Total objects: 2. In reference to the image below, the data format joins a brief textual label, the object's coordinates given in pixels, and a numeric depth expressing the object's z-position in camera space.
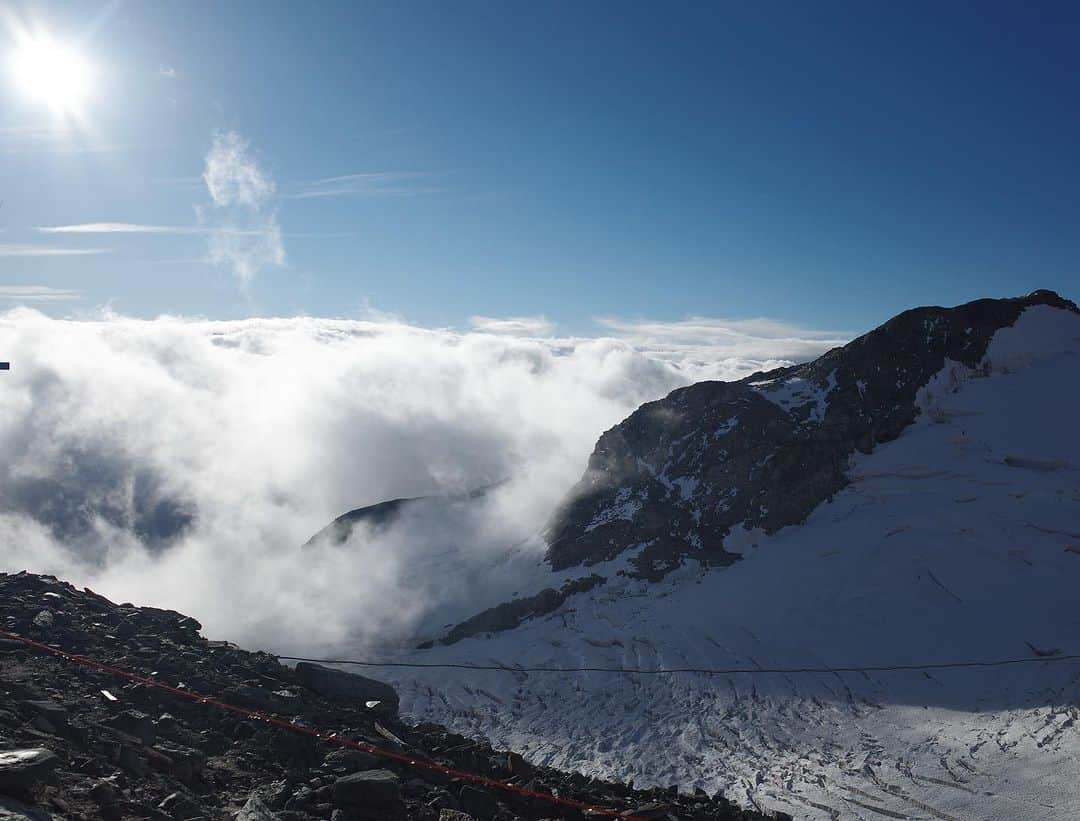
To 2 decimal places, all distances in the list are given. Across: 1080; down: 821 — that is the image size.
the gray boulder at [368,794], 12.33
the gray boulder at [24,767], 9.09
